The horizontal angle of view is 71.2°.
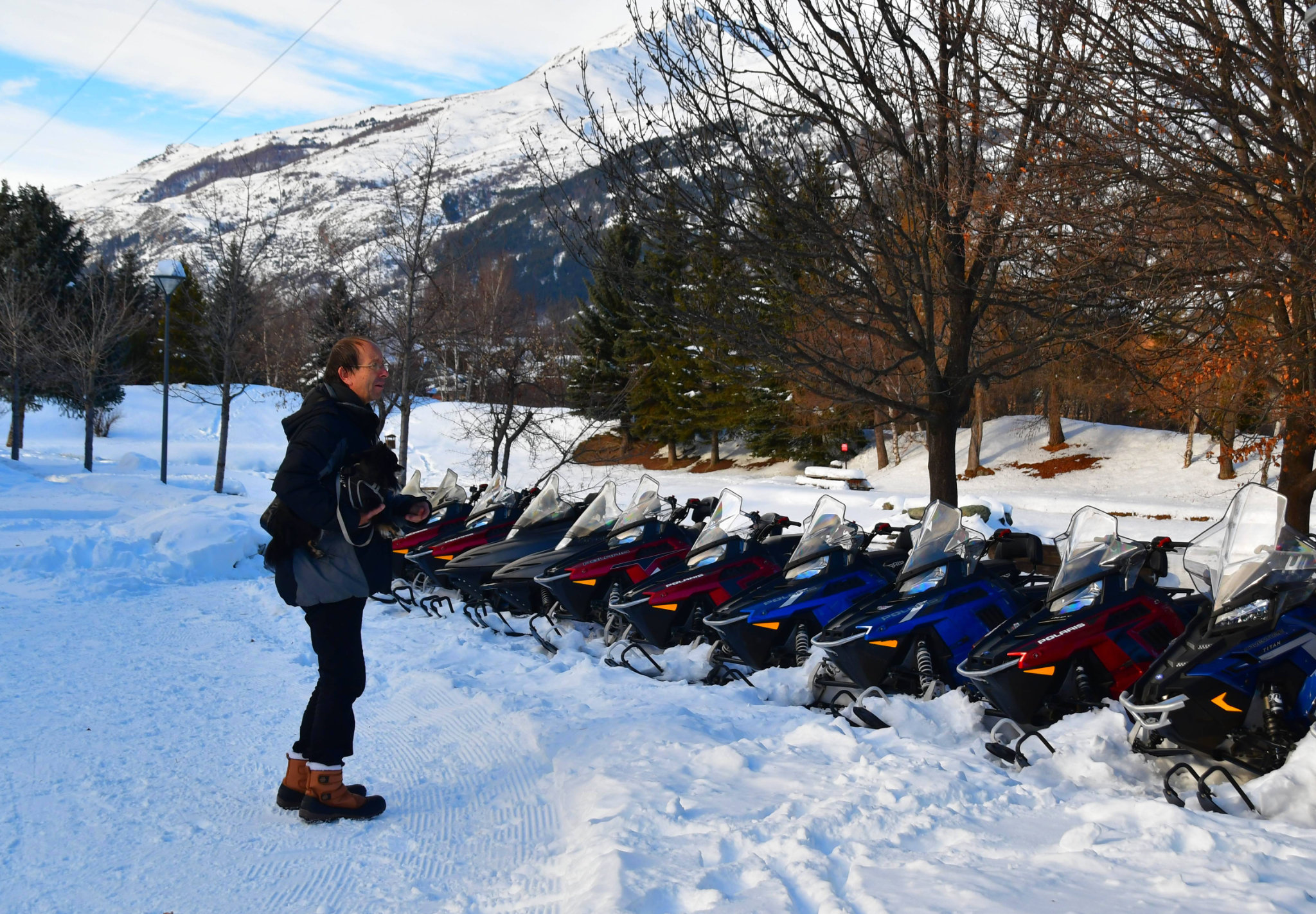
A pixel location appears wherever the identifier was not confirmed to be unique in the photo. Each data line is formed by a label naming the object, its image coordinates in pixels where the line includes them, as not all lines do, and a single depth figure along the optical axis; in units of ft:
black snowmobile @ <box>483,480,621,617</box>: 24.85
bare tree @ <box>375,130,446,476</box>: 55.16
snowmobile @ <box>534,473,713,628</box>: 23.77
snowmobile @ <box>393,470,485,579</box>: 31.12
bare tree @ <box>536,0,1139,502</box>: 24.34
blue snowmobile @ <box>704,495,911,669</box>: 19.25
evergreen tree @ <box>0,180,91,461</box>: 73.67
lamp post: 57.41
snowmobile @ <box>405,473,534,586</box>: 29.09
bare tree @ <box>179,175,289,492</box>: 62.59
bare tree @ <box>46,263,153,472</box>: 69.21
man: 11.69
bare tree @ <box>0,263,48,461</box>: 67.77
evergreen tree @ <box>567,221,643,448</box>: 102.99
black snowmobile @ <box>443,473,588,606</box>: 26.61
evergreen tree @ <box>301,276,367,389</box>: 64.87
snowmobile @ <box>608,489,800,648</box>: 21.25
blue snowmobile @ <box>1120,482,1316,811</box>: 12.40
